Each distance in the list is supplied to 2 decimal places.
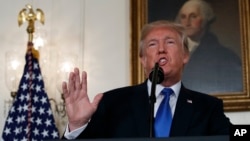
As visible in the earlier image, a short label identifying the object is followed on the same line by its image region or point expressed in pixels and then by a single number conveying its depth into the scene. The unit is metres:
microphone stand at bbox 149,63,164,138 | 2.25
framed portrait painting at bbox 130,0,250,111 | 5.39
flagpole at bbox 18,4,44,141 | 5.55
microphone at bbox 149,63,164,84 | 2.37
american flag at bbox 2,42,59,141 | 5.41
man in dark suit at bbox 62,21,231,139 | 2.45
